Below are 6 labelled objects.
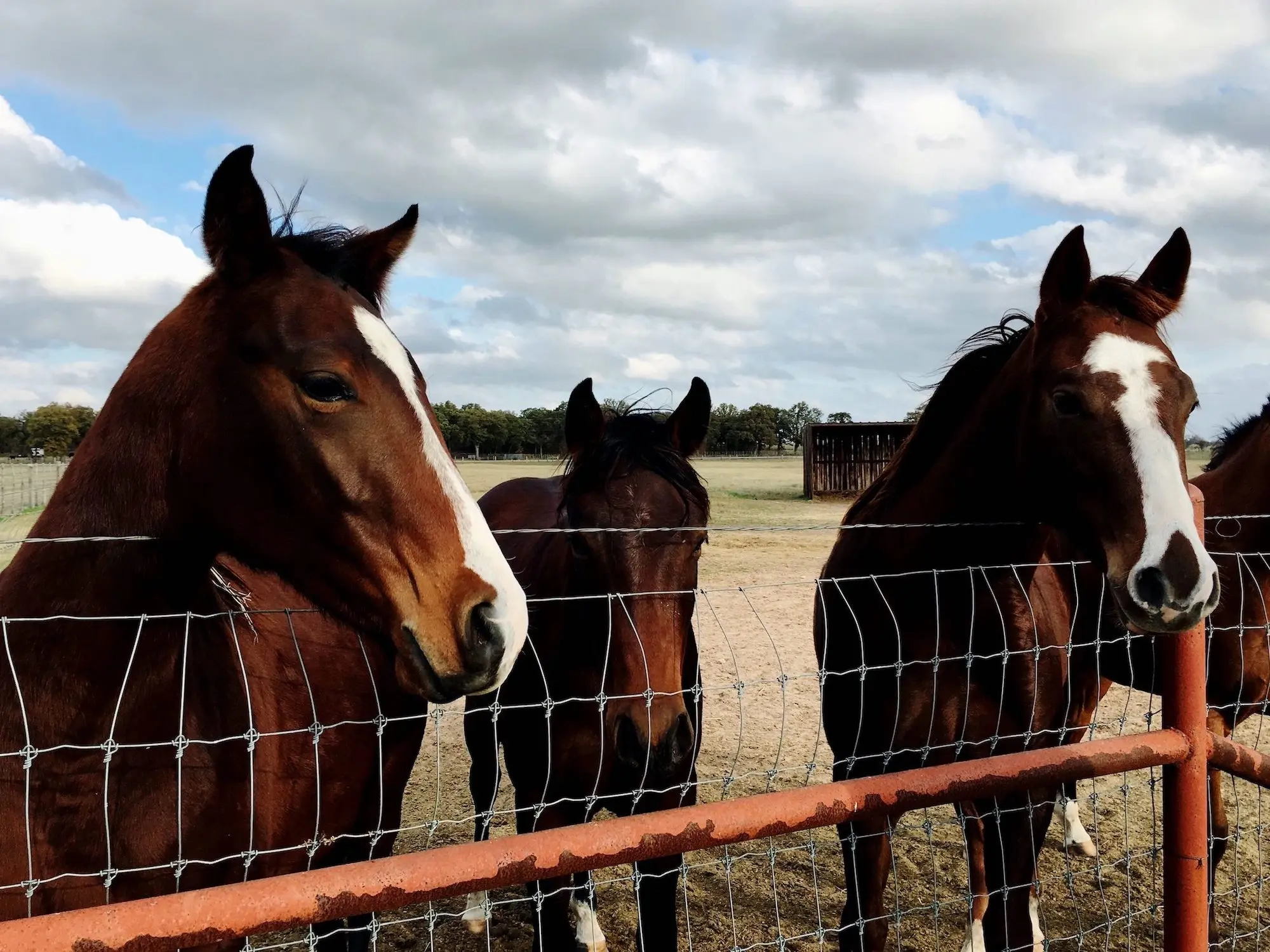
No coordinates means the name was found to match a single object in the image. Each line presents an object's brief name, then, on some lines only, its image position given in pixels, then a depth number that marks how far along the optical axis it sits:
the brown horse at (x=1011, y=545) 2.46
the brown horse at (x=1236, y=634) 4.11
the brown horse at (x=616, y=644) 2.74
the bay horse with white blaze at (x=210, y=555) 1.76
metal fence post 2.25
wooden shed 24.80
